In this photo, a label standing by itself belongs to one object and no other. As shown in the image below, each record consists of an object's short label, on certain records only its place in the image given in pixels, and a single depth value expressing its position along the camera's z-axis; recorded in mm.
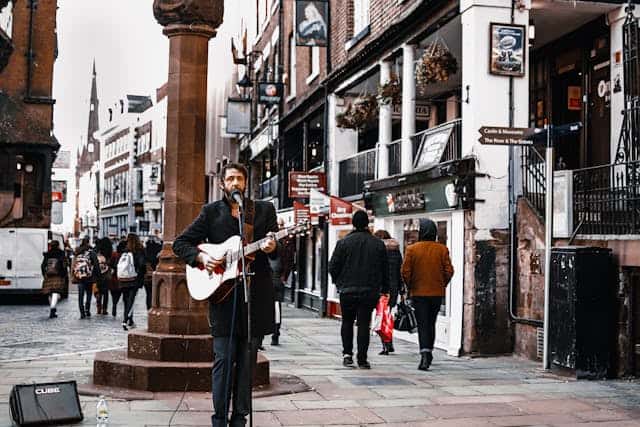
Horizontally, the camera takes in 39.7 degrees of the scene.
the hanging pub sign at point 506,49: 12633
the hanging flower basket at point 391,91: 16469
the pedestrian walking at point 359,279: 10758
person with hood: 10719
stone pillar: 8438
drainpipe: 12344
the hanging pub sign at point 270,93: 26016
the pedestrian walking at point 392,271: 12570
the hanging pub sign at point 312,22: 20797
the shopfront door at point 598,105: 14281
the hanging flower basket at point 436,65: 13922
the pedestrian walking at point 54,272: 18766
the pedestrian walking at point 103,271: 19141
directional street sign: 10969
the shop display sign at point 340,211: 17891
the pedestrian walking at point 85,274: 18703
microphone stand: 5934
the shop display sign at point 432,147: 14602
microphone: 6035
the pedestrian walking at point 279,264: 6338
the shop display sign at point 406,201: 14641
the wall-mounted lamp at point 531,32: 13117
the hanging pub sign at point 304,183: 21188
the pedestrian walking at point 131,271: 16812
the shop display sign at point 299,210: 21144
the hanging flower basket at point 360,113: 17814
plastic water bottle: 5656
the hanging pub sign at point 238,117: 31328
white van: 23078
